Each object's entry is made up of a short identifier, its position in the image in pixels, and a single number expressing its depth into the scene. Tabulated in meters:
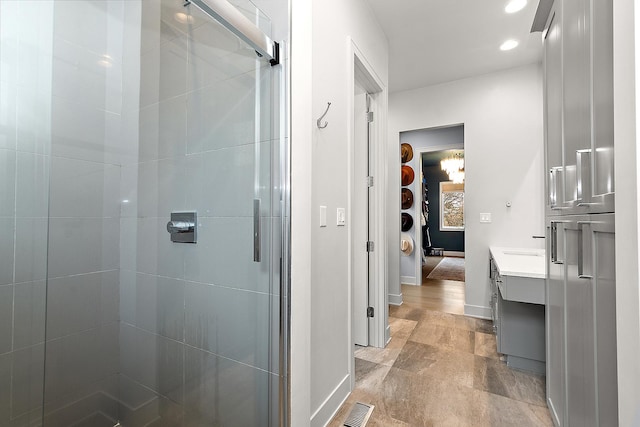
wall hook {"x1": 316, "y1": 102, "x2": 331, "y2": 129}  1.67
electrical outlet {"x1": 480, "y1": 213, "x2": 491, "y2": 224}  3.58
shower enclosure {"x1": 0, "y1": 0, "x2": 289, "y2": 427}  1.28
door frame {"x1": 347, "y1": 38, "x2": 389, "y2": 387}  2.70
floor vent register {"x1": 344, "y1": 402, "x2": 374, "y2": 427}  1.73
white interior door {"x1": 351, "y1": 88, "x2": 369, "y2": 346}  2.72
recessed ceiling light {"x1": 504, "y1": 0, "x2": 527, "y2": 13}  2.47
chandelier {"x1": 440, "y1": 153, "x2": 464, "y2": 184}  6.81
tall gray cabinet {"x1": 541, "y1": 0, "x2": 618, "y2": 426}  0.90
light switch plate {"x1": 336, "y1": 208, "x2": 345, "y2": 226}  1.92
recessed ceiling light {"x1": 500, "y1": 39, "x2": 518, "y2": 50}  3.00
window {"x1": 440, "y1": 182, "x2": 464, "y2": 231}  9.17
